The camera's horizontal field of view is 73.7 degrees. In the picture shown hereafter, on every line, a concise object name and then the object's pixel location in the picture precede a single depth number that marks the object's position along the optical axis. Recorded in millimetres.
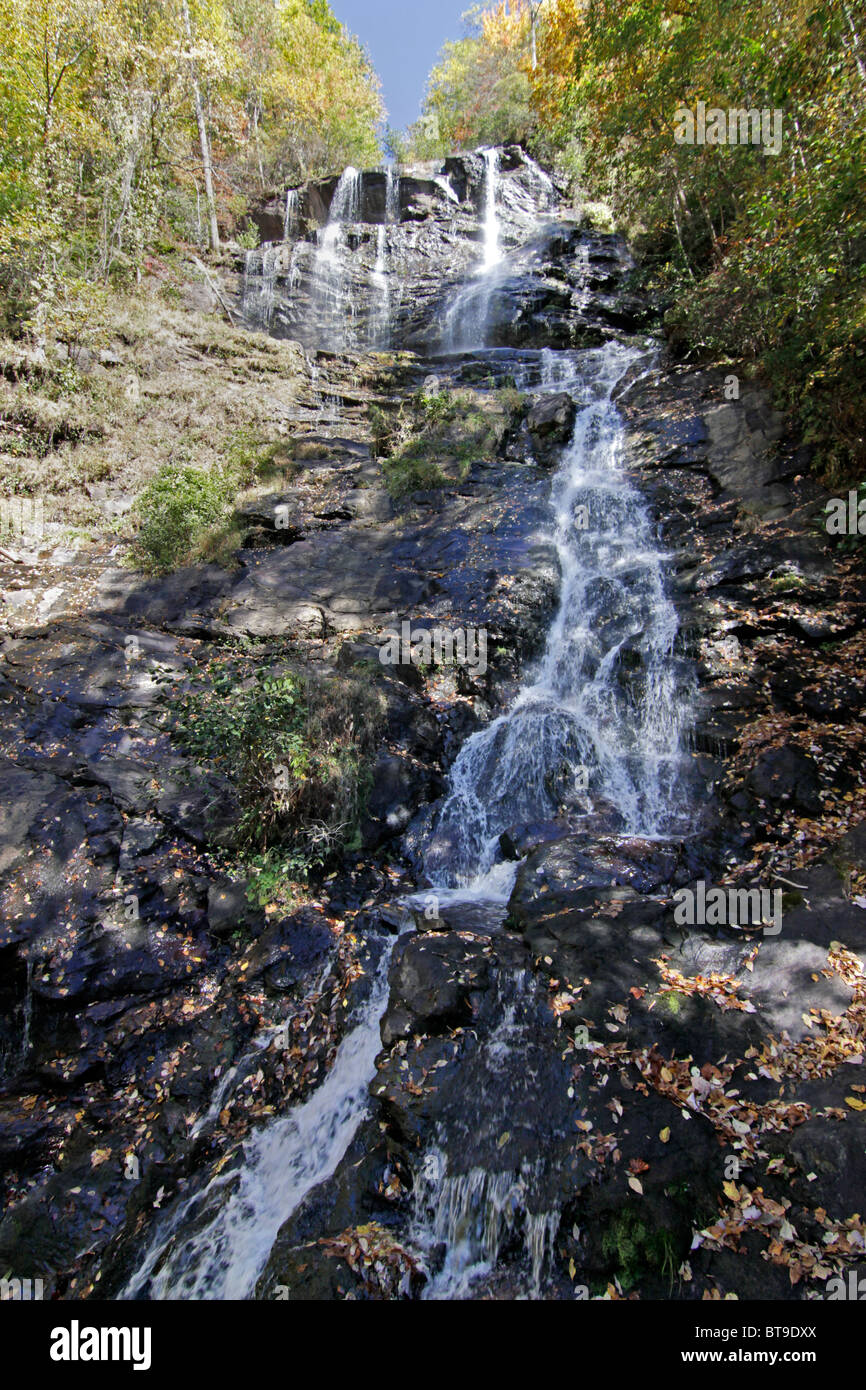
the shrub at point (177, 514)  10711
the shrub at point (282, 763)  6703
